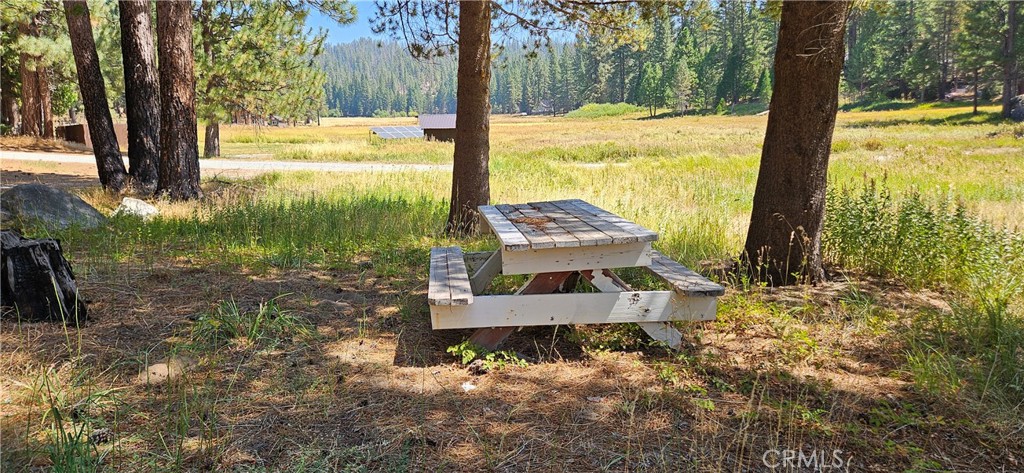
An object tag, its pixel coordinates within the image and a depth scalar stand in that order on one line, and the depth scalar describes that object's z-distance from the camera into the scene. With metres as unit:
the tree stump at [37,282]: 3.69
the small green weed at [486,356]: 3.57
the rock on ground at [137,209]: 7.59
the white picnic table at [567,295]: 3.51
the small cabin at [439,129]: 41.18
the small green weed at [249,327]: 3.78
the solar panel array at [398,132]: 39.50
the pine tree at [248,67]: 21.05
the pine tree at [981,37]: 46.44
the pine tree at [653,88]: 94.50
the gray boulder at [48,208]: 6.82
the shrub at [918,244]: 4.71
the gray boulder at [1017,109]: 40.44
